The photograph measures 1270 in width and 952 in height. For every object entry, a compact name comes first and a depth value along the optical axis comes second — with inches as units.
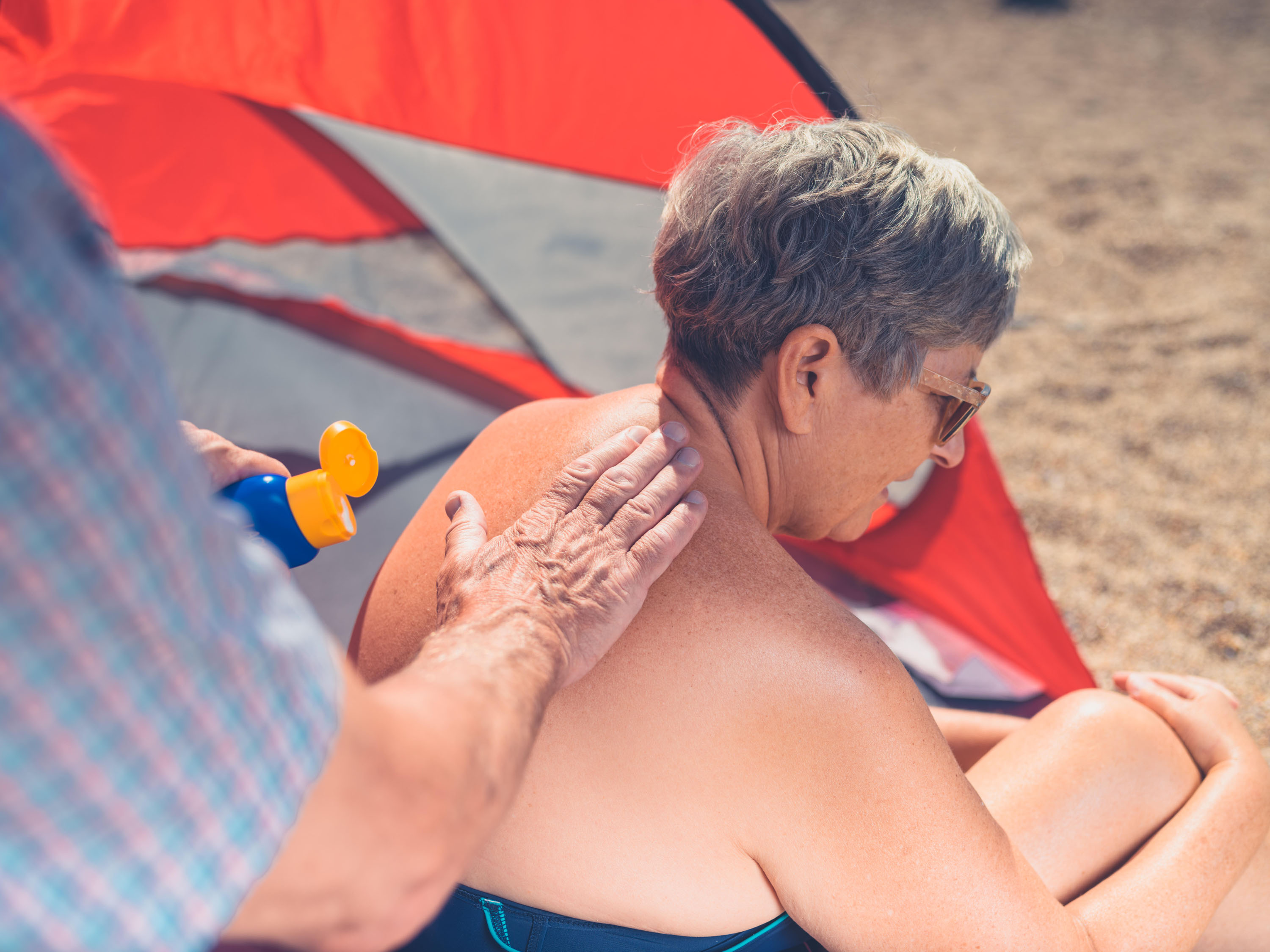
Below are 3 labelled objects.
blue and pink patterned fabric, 16.8
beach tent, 65.6
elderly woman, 36.4
